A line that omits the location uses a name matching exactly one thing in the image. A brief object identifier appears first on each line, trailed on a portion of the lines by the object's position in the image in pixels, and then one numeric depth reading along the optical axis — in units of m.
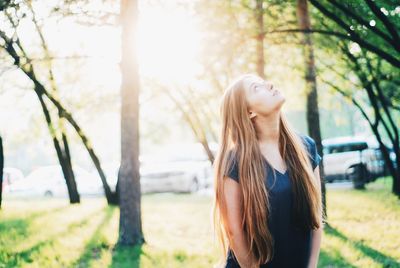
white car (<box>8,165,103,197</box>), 21.80
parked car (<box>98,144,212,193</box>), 19.03
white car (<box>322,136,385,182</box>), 19.34
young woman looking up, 2.39
